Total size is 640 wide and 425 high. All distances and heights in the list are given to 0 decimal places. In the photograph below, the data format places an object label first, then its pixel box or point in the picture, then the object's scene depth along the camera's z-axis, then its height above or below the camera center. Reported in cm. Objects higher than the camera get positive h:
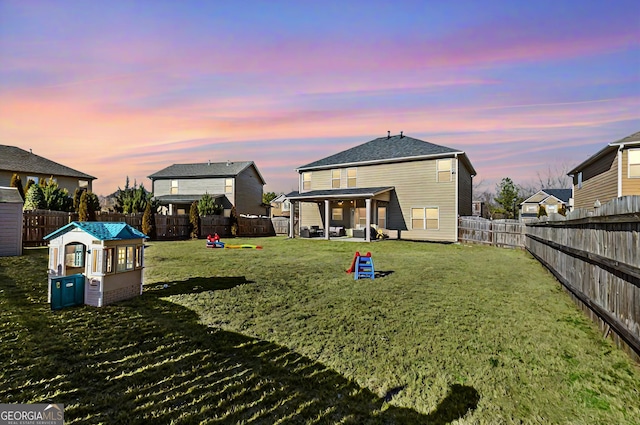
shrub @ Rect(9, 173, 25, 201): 2027 +231
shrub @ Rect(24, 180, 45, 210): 1753 +105
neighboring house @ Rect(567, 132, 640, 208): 1537 +278
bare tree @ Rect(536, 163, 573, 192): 6981 +992
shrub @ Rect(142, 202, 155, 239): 2106 -26
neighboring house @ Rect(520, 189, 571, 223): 5181 +354
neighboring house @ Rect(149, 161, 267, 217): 3369 +380
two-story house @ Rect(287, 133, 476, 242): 2094 +222
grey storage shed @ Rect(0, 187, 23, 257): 1188 -18
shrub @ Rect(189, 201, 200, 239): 2341 -18
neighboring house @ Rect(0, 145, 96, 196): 2708 +438
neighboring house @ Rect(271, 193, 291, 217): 5762 +261
